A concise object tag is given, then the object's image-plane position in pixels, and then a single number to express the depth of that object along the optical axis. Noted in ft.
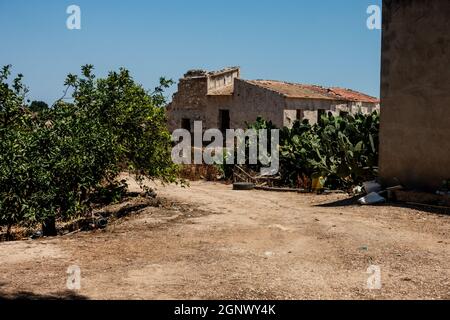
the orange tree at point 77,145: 25.64
